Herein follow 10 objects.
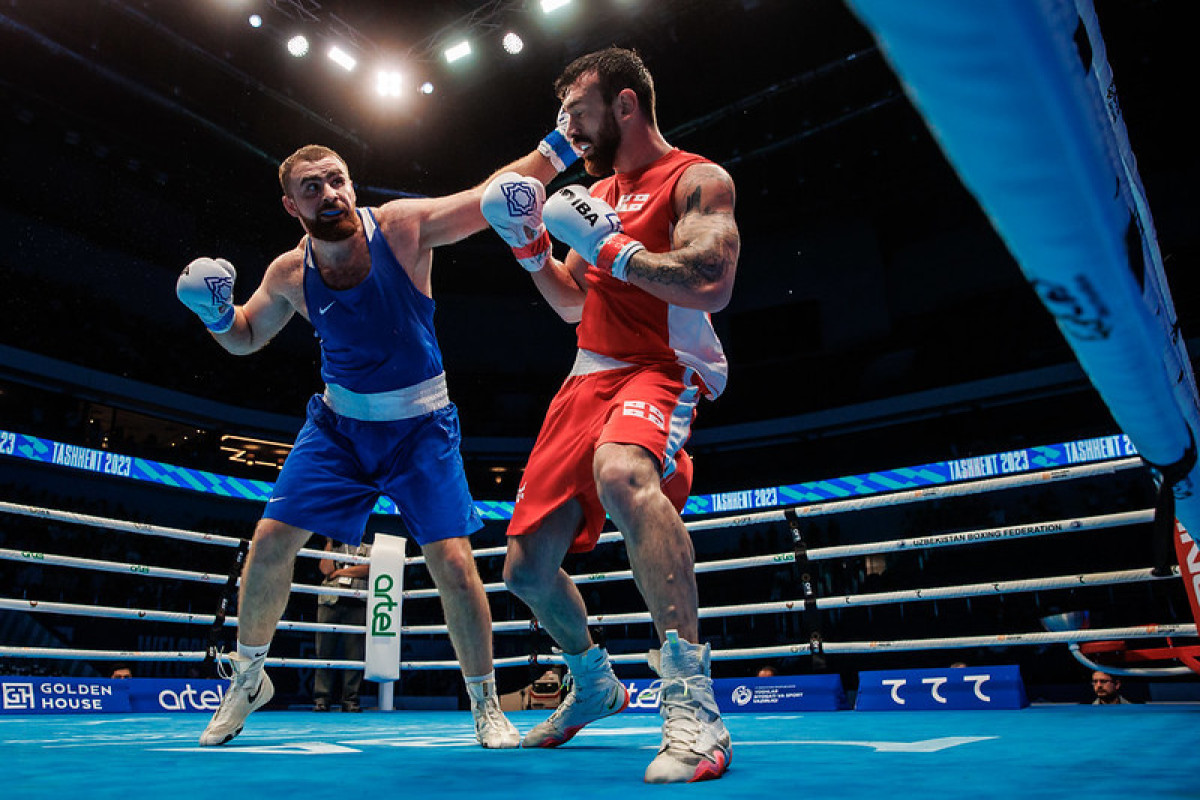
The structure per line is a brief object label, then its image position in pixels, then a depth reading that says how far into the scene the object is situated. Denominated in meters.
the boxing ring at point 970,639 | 0.48
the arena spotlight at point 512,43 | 10.47
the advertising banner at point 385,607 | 5.02
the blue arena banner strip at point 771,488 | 13.31
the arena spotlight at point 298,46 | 10.21
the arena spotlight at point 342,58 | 10.44
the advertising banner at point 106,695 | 4.17
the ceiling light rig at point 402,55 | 10.16
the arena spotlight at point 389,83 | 11.07
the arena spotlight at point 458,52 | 10.66
